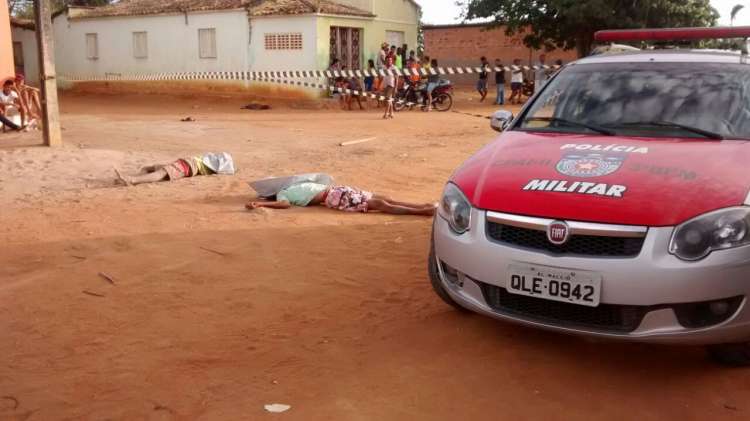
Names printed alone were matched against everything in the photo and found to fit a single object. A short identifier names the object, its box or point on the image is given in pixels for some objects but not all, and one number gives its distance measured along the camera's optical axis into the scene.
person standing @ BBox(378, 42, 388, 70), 21.91
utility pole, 11.56
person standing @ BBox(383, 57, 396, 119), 19.59
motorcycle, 21.64
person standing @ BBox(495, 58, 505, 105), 23.91
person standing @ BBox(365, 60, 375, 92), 24.12
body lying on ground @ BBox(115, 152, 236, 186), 9.21
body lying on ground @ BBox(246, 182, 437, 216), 7.50
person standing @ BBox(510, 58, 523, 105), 24.48
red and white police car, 3.31
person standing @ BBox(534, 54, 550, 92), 19.56
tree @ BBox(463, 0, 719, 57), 21.41
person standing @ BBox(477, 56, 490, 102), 25.72
